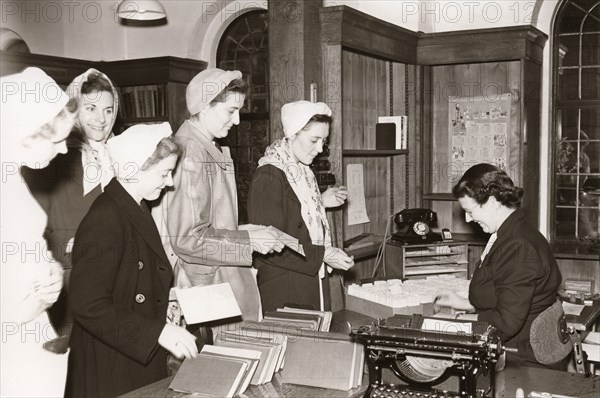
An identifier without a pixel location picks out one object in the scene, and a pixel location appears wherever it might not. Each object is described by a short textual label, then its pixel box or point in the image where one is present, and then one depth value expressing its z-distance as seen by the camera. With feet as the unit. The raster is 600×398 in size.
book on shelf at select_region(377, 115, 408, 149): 15.85
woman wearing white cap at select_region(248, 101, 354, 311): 10.62
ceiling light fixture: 18.16
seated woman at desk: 9.06
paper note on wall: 15.29
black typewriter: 6.70
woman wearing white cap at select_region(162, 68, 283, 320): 9.11
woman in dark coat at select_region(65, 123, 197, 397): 7.02
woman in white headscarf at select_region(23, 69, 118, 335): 8.81
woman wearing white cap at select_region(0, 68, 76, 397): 8.04
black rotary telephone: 14.65
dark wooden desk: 7.07
